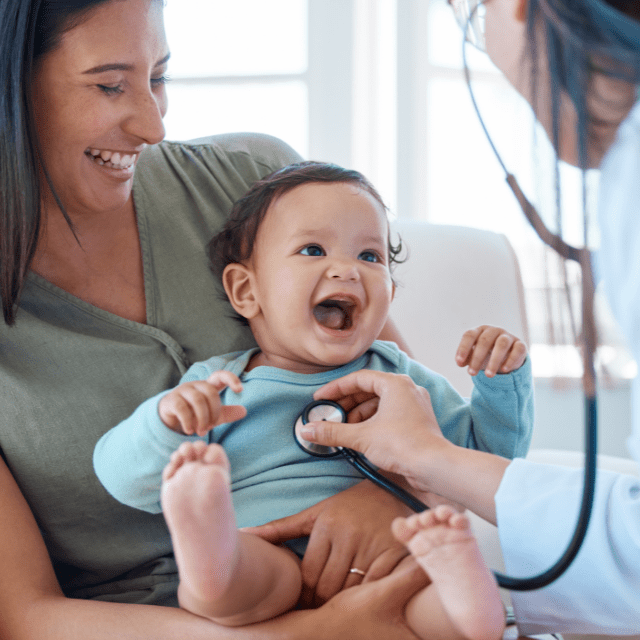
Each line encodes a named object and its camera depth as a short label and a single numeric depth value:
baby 0.74
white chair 1.66
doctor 0.63
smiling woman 0.92
